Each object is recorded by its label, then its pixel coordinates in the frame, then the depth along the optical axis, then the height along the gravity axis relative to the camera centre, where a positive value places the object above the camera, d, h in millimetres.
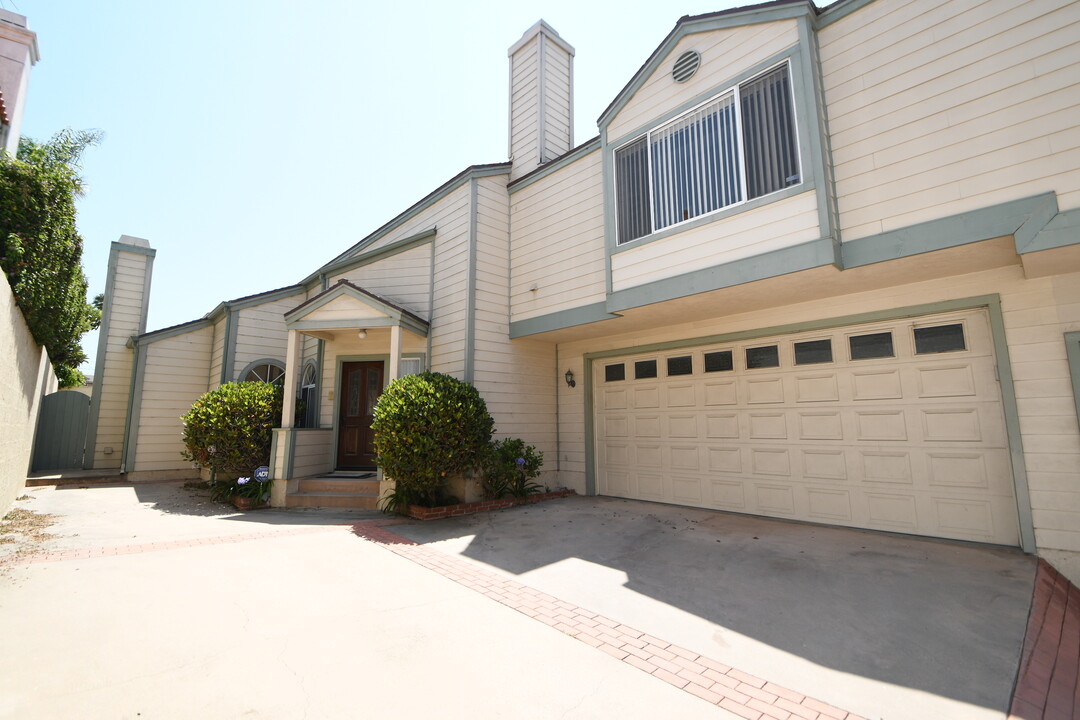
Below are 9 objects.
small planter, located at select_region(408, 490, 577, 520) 6566 -1229
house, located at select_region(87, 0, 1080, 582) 4113 +1635
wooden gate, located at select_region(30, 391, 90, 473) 11406 -30
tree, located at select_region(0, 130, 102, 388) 5668 +2616
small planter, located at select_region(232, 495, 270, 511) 7385 -1206
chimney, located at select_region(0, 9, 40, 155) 6367 +5578
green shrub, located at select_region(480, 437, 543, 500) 7297 -697
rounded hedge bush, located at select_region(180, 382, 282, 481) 8180 -11
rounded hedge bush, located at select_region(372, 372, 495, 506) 6369 -89
